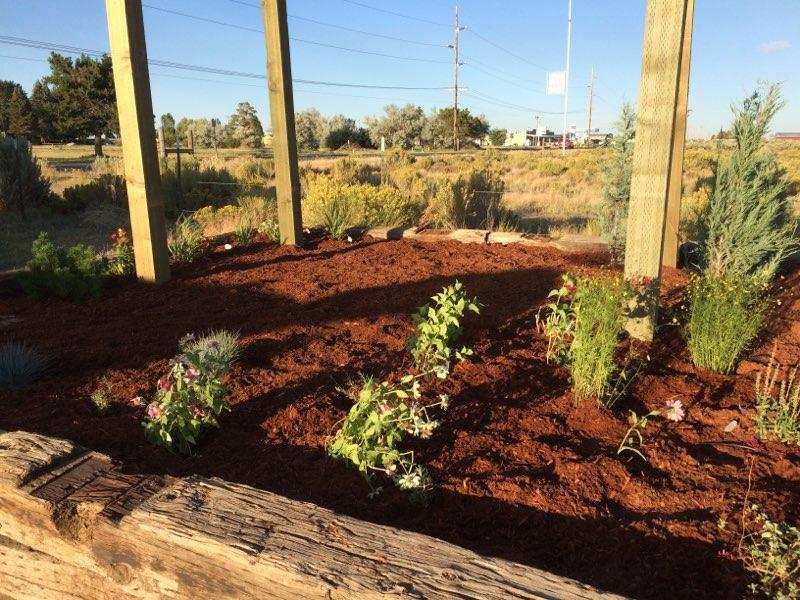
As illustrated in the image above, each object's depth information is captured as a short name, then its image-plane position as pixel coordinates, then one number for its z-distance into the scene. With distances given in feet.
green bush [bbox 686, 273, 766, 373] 10.50
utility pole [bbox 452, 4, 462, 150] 128.85
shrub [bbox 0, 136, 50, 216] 38.91
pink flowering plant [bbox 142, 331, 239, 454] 7.96
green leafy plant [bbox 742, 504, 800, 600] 5.45
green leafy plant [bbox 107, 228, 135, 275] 17.66
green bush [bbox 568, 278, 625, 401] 9.28
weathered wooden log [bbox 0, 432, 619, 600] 4.83
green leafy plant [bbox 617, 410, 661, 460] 7.90
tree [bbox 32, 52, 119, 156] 106.73
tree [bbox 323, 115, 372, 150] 162.76
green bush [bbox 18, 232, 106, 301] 15.38
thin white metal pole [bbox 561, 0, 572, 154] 134.15
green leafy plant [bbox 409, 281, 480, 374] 10.23
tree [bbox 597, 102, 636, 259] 25.14
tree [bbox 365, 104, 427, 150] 173.99
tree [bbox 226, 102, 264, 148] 186.09
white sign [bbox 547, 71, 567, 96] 135.44
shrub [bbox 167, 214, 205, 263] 19.36
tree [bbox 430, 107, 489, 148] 175.63
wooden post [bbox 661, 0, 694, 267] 17.66
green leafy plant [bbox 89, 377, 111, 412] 9.19
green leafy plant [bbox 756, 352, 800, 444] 8.35
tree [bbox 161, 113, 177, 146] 139.72
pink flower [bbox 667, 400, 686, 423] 8.61
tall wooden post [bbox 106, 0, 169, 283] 15.49
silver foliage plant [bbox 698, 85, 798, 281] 17.33
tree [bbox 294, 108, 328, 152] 161.07
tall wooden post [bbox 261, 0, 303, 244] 20.29
